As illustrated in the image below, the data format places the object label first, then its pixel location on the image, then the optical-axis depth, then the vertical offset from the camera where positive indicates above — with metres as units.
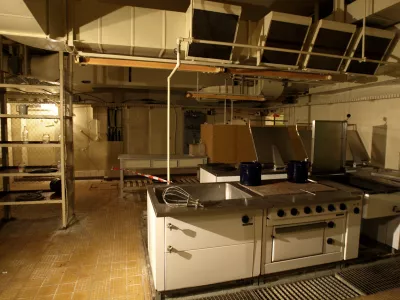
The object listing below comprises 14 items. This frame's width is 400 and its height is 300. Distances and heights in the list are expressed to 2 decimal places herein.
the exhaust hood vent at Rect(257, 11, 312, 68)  2.56 +1.02
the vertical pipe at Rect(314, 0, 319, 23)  3.39 +1.68
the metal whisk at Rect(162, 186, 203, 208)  2.19 -0.57
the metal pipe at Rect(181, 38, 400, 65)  2.35 +0.85
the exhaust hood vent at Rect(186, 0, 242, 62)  2.35 +1.01
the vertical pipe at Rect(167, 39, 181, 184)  2.25 +0.15
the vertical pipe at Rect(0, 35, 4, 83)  3.38 +0.86
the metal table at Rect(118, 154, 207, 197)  5.02 -0.61
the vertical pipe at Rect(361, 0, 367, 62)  2.70 +0.92
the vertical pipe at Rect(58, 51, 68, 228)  3.24 -0.06
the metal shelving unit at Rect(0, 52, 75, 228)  3.31 -0.37
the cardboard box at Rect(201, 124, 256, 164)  5.59 -0.23
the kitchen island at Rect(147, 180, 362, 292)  1.88 -0.80
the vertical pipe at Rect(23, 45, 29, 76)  4.03 +1.10
